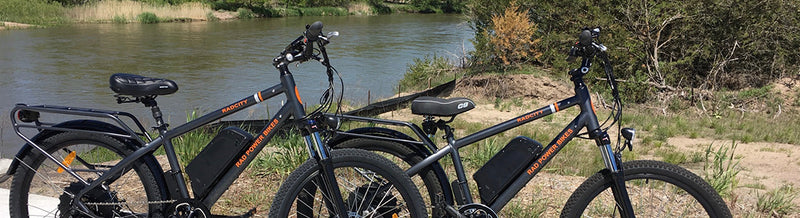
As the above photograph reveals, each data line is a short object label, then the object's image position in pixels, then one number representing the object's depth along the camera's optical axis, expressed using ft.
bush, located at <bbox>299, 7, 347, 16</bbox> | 149.82
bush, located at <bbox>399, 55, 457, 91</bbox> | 51.24
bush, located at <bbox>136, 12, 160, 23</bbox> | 107.65
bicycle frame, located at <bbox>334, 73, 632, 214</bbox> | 9.35
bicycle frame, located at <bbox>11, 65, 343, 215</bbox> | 9.40
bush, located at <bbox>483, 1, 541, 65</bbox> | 43.37
